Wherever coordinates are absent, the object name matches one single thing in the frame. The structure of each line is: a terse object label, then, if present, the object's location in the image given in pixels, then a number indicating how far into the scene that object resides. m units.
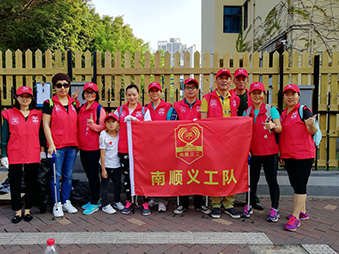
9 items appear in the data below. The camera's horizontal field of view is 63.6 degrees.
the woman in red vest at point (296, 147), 3.77
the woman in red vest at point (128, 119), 4.38
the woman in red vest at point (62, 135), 4.18
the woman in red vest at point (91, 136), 4.38
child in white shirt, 4.34
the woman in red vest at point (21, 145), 4.00
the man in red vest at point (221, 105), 4.27
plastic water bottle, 2.51
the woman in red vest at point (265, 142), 4.03
